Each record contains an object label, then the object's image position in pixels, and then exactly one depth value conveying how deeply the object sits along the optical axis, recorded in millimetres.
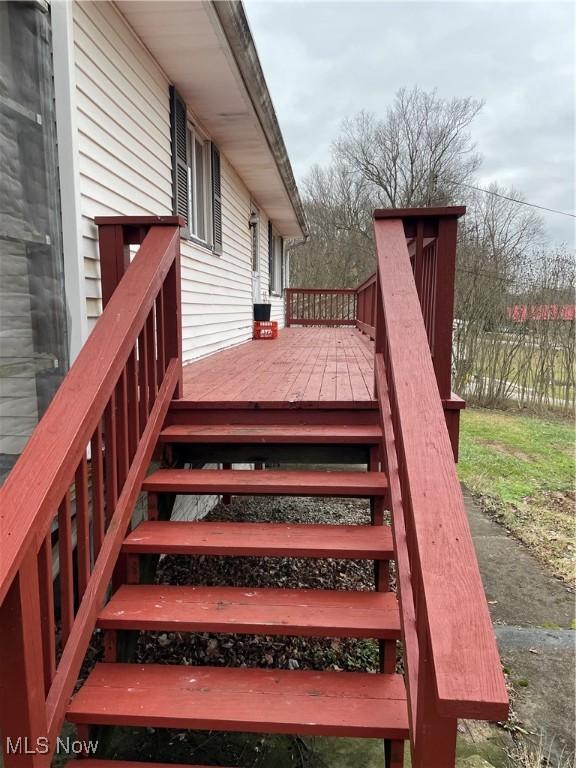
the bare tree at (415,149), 21250
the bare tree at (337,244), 20656
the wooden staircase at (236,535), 1219
